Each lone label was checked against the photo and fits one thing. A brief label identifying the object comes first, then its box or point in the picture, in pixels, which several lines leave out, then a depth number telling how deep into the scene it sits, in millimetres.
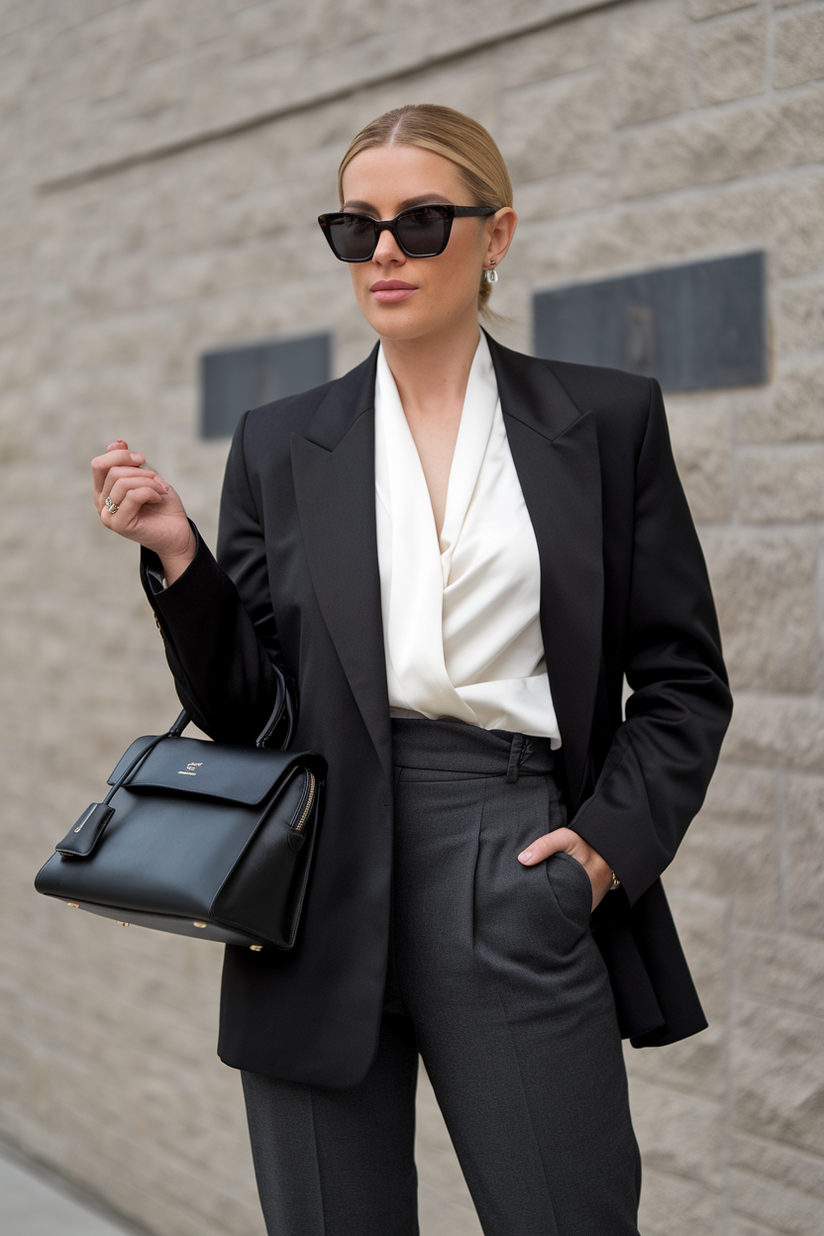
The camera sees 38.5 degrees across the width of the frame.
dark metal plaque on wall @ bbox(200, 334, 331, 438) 3432
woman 1565
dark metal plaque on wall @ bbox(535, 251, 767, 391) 2488
